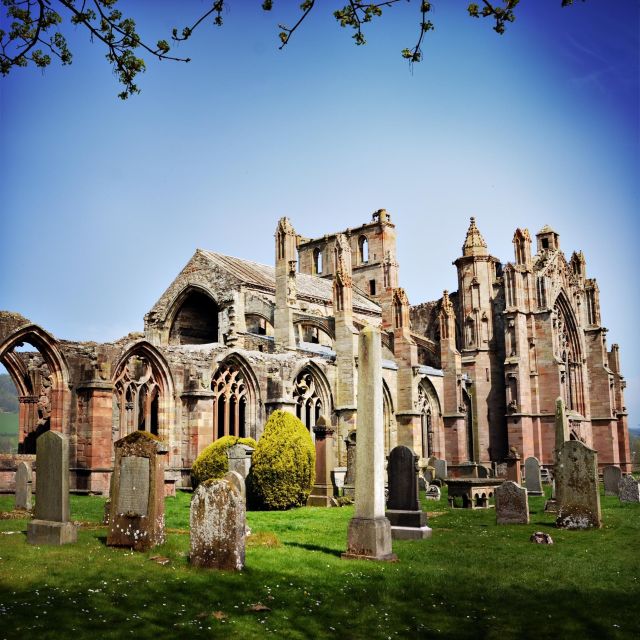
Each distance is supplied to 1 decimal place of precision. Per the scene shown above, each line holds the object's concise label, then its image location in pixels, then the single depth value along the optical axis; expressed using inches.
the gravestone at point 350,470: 824.3
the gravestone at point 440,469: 1109.1
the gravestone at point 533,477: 856.9
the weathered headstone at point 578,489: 527.2
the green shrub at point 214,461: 743.7
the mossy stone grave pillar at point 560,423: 650.2
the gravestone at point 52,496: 397.1
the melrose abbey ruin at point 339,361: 820.6
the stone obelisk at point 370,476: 376.2
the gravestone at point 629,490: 776.9
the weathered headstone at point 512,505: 562.6
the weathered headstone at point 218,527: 343.6
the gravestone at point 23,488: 571.8
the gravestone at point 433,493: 852.8
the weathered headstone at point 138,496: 391.5
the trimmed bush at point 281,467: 699.4
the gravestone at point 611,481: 864.3
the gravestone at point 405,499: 466.3
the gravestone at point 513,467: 880.3
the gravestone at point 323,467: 734.5
